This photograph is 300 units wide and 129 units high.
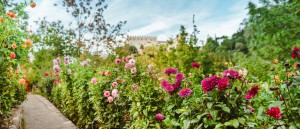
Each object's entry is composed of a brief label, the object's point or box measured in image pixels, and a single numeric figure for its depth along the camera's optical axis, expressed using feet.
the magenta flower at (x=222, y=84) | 5.26
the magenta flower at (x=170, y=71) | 7.80
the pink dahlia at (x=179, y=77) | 6.88
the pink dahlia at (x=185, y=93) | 6.13
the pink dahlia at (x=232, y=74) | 5.69
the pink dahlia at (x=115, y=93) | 10.49
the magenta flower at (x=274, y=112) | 4.49
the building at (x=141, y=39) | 128.49
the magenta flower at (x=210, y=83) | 5.41
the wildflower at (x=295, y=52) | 6.22
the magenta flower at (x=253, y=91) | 5.34
